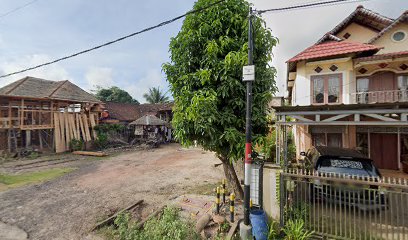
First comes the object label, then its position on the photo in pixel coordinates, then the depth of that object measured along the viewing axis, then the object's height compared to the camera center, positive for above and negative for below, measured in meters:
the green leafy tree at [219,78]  5.49 +1.41
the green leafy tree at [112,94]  42.56 +6.68
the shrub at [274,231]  4.61 -2.61
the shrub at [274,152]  9.58 -1.58
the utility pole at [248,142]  4.57 -0.42
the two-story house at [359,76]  10.73 +2.80
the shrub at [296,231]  4.44 -2.48
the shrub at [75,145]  17.84 -1.89
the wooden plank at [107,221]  5.52 -2.85
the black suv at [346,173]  4.21 -1.37
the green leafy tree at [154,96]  40.53 +5.88
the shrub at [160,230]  4.46 -2.57
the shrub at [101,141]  19.83 -1.71
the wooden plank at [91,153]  16.37 -2.48
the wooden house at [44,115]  15.48 +0.82
